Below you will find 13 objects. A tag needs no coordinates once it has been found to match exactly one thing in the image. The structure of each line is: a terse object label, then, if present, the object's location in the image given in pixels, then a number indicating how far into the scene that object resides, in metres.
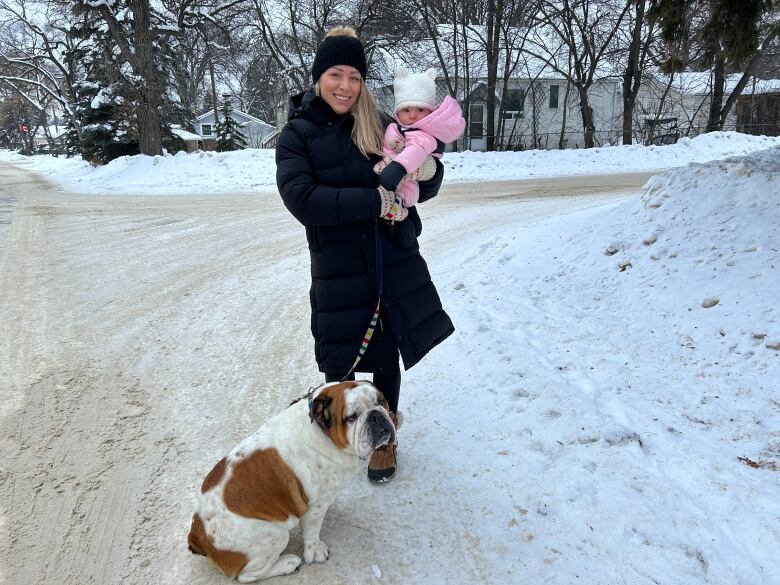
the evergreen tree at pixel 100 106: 21.77
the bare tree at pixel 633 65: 23.05
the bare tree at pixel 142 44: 18.75
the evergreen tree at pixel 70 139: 32.15
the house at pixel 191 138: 33.75
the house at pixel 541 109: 33.06
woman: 2.51
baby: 2.53
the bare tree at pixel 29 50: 32.39
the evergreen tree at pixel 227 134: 28.95
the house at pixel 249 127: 47.09
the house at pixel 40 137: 91.68
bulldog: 2.22
